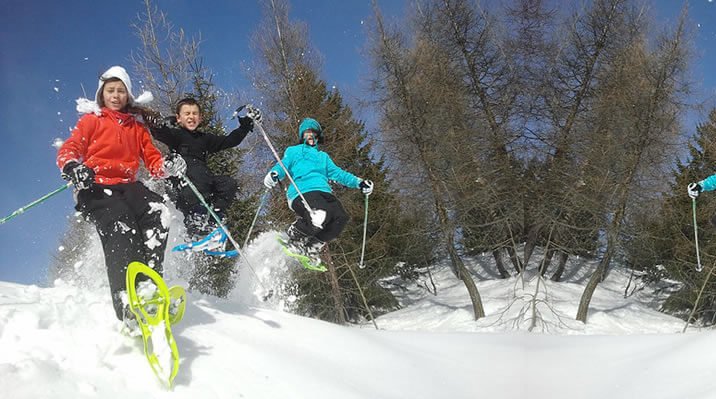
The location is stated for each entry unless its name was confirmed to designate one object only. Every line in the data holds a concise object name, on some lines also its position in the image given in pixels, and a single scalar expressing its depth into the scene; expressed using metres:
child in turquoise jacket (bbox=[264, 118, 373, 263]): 6.04
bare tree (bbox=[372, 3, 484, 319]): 13.74
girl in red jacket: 3.72
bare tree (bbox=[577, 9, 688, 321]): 12.82
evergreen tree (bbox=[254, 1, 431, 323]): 13.31
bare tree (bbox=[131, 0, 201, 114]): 13.52
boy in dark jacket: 5.82
